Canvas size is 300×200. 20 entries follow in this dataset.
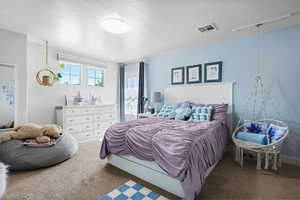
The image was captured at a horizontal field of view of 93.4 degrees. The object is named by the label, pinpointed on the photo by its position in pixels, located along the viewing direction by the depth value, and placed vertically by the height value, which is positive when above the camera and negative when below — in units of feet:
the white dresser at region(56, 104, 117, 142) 11.11 -1.81
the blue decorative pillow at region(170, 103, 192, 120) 9.65 -0.88
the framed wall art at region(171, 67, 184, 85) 12.20 +2.08
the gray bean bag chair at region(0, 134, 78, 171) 6.81 -2.89
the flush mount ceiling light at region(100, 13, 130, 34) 7.06 +3.96
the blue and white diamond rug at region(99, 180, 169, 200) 5.20 -3.63
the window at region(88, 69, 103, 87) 14.50 +2.28
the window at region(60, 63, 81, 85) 12.60 +2.27
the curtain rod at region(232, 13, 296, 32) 6.87 +4.10
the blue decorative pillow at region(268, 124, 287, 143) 7.03 -1.67
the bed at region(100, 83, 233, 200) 4.73 -2.08
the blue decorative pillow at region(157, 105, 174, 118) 10.68 -0.93
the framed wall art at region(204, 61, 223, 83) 10.35 +2.07
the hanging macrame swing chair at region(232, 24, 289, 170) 6.94 -1.37
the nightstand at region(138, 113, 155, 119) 12.16 -1.41
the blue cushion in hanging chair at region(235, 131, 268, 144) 7.08 -1.97
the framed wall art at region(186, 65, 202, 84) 11.28 +2.08
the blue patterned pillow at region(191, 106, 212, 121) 8.93 -0.90
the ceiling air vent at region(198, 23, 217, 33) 7.87 +4.14
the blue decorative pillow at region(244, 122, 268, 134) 8.09 -1.63
